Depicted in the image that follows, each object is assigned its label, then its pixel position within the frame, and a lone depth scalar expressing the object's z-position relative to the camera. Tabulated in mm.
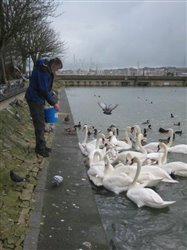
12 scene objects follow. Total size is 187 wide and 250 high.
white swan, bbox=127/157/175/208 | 5531
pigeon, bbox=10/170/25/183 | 4817
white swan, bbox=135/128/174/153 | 9969
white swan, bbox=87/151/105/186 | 6742
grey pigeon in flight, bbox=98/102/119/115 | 15659
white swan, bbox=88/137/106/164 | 8101
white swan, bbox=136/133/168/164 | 8311
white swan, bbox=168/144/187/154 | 9854
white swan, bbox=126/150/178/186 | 6543
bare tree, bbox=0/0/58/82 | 14569
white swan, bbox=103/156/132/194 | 6312
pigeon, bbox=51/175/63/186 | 5186
